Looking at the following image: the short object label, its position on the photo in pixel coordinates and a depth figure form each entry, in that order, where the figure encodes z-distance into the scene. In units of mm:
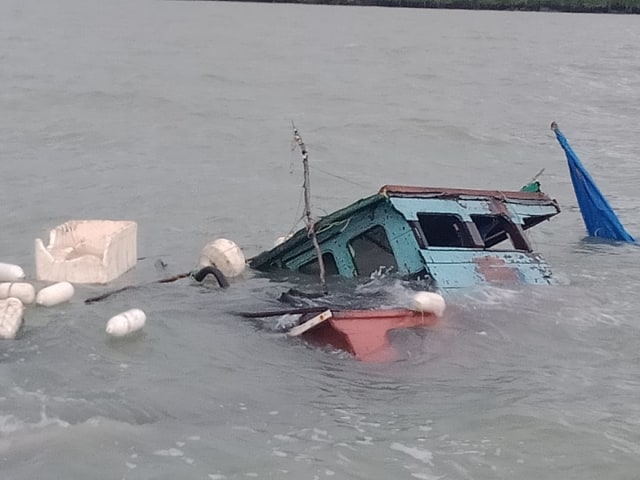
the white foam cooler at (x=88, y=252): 11219
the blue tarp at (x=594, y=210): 14609
